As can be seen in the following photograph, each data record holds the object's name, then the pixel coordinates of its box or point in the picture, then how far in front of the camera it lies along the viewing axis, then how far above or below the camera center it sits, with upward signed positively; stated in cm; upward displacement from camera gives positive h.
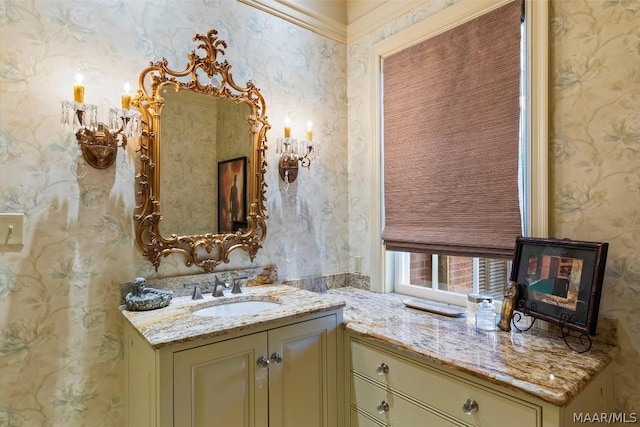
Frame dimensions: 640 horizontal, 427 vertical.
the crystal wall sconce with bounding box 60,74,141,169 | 137 +35
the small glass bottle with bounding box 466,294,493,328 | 151 -41
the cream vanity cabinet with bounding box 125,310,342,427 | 115 -61
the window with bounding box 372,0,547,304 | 146 -25
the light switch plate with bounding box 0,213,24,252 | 127 -6
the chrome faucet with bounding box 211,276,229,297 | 166 -35
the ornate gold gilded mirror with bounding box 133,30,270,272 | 157 +26
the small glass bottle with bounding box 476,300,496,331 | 147 -44
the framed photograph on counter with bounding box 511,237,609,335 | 118 -25
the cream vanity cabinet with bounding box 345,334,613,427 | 105 -64
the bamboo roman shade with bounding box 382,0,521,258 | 156 +35
